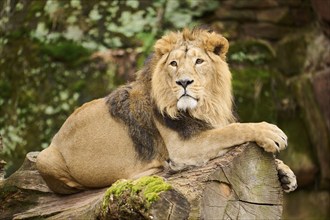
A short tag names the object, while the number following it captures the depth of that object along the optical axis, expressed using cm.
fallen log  1137
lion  1425
